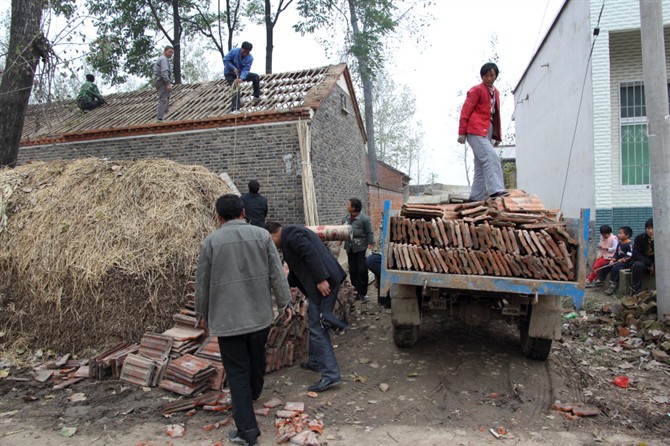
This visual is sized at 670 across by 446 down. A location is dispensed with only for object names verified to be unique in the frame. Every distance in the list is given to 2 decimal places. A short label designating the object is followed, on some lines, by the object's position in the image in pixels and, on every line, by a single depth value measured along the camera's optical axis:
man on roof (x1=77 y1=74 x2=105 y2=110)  13.43
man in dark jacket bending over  4.21
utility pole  5.81
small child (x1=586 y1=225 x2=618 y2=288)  8.24
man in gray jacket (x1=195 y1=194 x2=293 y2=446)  3.39
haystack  5.57
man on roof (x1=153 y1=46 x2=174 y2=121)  11.33
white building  9.02
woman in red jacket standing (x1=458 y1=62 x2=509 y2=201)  5.77
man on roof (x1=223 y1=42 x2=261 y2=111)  11.20
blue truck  3.94
